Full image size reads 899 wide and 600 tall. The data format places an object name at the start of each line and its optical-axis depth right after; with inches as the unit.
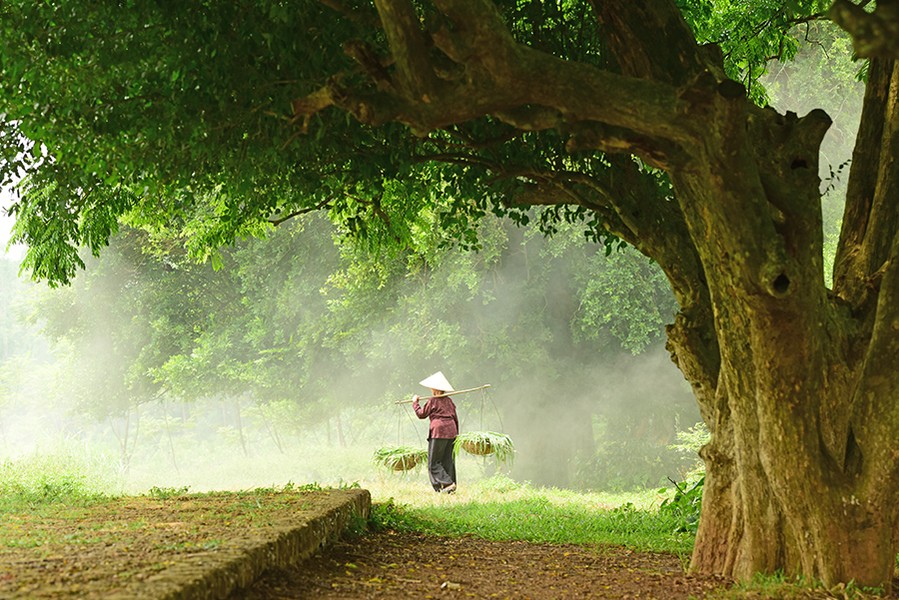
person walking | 1288.1
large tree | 409.7
